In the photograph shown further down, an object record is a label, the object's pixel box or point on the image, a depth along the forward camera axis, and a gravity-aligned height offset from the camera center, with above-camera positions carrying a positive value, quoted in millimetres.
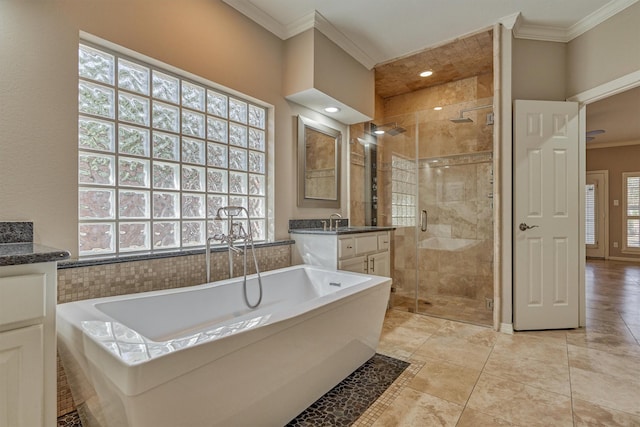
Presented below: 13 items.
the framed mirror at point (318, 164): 3049 +506
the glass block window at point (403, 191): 3723 +260
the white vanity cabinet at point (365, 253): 2723 -389
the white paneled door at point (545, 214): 2742 -7
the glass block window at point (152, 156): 1788 +382
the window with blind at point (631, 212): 6328 +28
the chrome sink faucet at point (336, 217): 3354 -63
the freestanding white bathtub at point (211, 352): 954 -577
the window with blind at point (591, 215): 6750 -39
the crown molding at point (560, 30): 2592 +1640
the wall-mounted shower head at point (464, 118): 3065 +1031
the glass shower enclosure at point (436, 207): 3330 +68
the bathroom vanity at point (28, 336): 972 -413
